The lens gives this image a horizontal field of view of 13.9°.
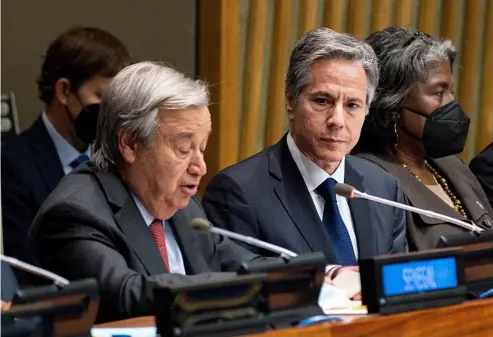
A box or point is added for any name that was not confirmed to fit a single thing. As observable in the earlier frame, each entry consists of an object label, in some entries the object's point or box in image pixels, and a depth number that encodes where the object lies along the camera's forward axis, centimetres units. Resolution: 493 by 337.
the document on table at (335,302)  465
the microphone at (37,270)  392
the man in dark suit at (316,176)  605
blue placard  444
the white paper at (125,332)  419
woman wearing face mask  724
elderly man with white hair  519
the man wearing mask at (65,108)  763
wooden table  411
